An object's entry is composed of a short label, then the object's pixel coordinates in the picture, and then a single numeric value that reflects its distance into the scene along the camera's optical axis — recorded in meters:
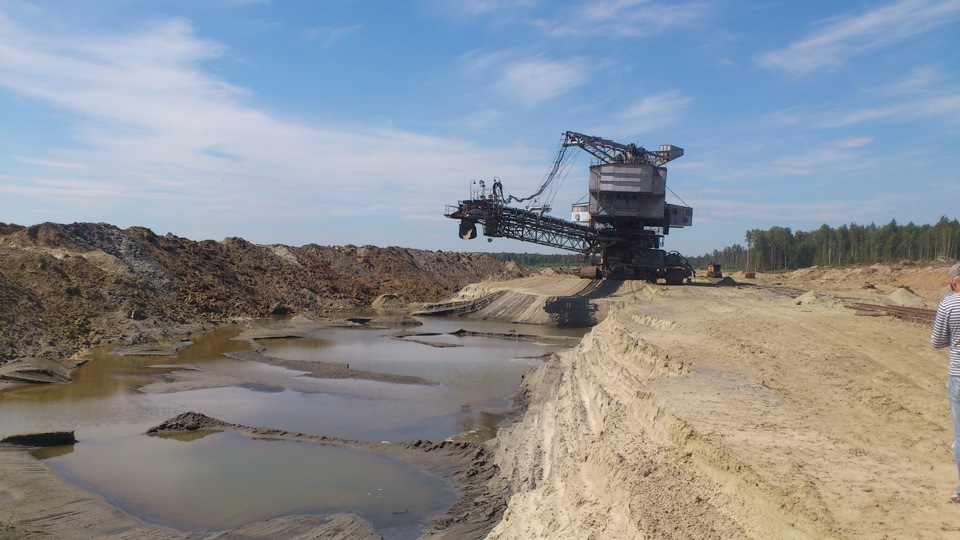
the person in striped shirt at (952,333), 5.56
